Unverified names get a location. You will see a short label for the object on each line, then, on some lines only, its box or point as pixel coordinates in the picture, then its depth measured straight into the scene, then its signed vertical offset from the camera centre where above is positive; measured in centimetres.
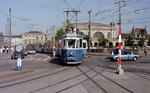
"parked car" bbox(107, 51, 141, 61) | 2732 -118
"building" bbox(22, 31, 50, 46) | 12800 +672
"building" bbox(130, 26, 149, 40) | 14410 +1106
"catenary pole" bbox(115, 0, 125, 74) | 1441 -161
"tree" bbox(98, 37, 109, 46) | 9938 +317
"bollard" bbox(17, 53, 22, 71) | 1673 -129
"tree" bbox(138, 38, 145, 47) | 9225 +247
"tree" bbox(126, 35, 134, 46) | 9070 +287
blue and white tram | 1936 -5
